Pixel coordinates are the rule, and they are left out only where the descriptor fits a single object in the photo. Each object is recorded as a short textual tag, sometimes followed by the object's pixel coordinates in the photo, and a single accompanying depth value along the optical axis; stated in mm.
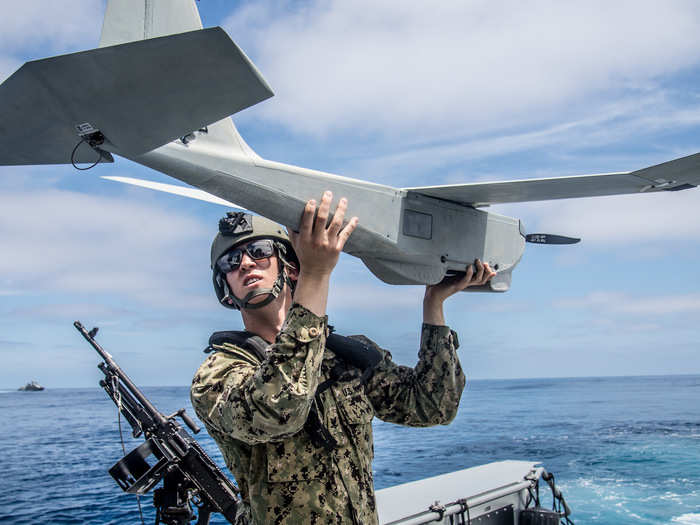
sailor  1737
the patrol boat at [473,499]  4109
